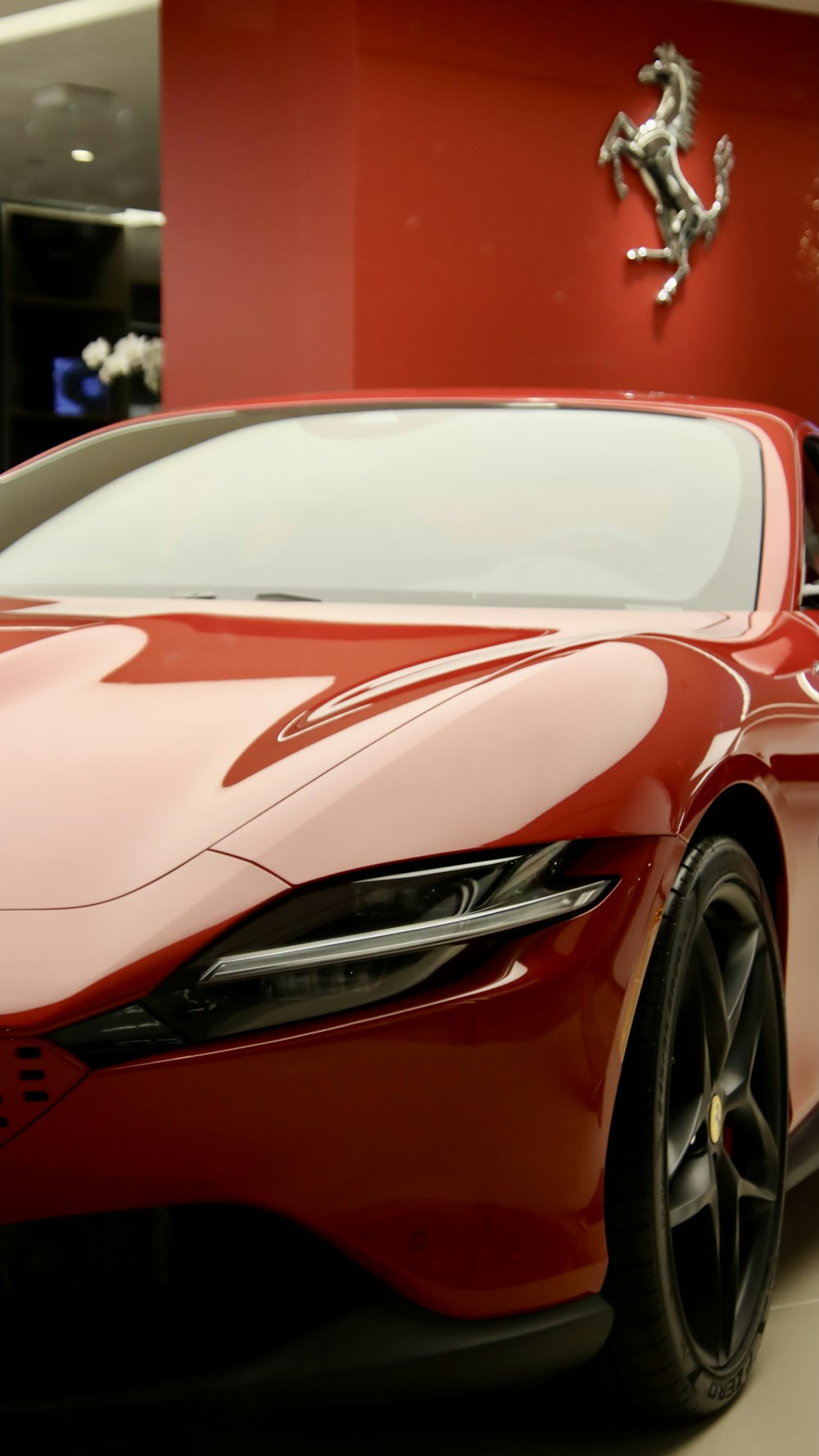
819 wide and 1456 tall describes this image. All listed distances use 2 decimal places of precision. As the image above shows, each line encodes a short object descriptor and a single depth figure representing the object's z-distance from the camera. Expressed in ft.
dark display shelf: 39.81
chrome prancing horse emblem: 24.31
